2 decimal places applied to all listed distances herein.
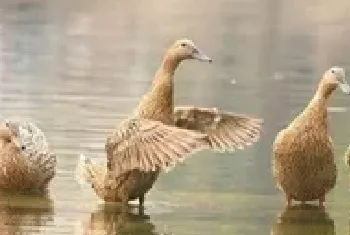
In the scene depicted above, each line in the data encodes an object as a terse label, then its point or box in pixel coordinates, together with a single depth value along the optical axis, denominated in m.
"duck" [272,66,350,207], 18.81
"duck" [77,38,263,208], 17.73
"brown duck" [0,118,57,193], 19.30
